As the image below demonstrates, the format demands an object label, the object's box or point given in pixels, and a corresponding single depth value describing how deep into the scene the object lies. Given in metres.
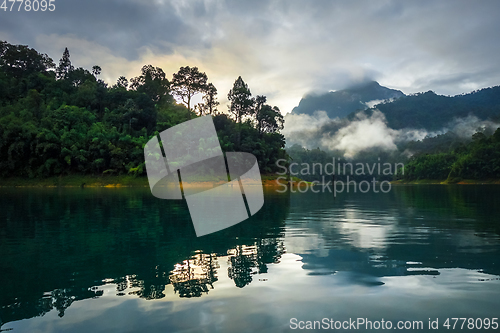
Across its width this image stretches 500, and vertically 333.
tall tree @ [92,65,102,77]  97.44
